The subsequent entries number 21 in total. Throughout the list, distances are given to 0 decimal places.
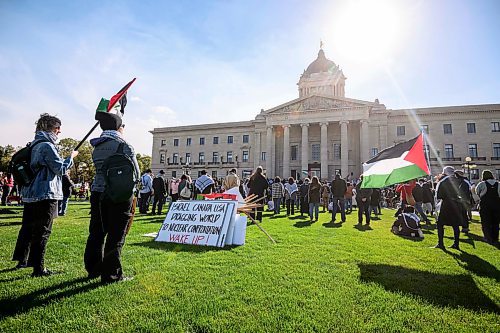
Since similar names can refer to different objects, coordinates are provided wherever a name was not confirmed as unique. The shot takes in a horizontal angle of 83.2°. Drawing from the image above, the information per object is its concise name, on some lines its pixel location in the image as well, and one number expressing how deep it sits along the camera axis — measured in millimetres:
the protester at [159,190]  13570
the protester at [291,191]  15580
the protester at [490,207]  7547
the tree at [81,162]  48844
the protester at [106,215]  3654
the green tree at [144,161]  75950
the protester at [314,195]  12585
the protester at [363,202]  11219
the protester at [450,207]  6801
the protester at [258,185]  11258
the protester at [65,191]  9422
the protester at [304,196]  14656
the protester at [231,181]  10062
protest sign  6336
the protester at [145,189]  13336
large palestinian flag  6954
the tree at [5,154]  50178
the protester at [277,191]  15281
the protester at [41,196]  4027
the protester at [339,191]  12177
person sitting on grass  8570
